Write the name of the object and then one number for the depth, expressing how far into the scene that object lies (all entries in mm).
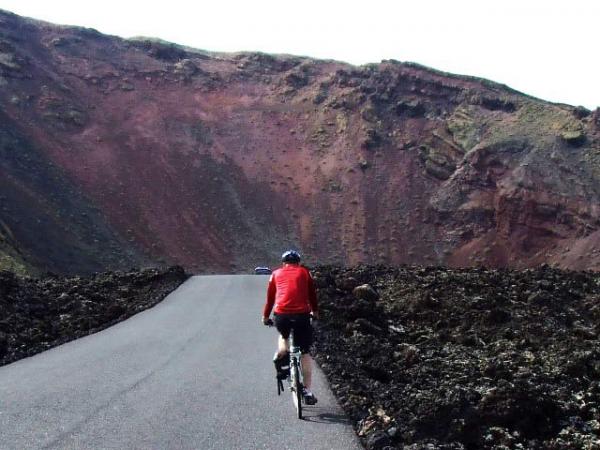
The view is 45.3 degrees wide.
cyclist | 7840
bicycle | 7422
